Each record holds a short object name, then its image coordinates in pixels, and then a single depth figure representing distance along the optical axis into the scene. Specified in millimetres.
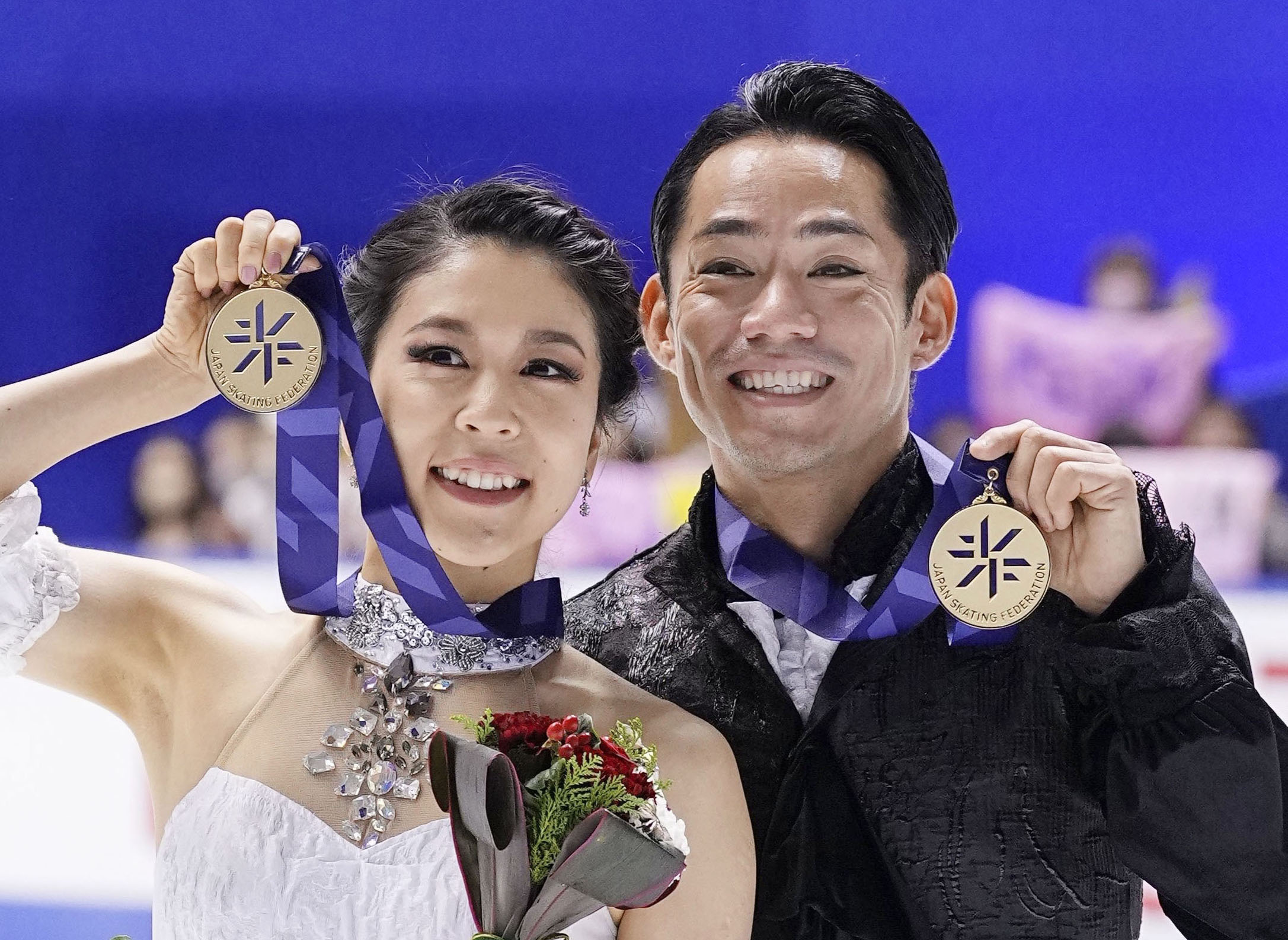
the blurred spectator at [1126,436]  9125
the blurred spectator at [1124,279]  8719
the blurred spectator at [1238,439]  8859
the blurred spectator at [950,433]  8672
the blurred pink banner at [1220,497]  8914
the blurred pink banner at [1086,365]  8758
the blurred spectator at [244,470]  9109
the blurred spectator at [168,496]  8930
